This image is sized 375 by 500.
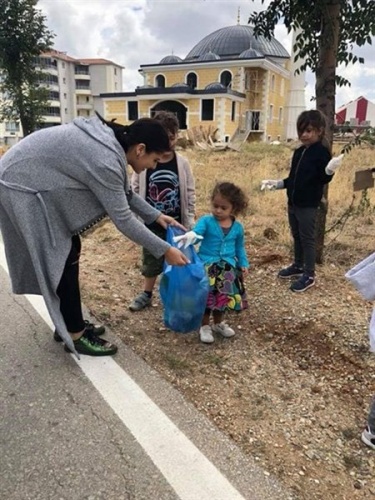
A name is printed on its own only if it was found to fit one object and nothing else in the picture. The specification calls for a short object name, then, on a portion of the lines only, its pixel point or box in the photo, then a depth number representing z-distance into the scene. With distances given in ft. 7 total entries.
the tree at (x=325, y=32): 13.58
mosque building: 134.10
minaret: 147.44
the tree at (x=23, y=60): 55.42
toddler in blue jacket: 10.49
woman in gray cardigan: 8.36
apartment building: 215.72
